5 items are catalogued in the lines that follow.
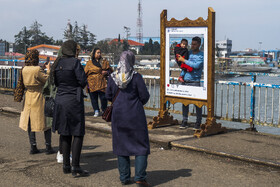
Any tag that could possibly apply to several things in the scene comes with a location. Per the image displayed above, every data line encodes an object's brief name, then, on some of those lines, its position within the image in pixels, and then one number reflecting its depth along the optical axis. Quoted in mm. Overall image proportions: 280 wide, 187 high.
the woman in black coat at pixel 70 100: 5629
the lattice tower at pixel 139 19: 118750
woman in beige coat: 6895
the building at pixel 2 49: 80375
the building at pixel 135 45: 159900
